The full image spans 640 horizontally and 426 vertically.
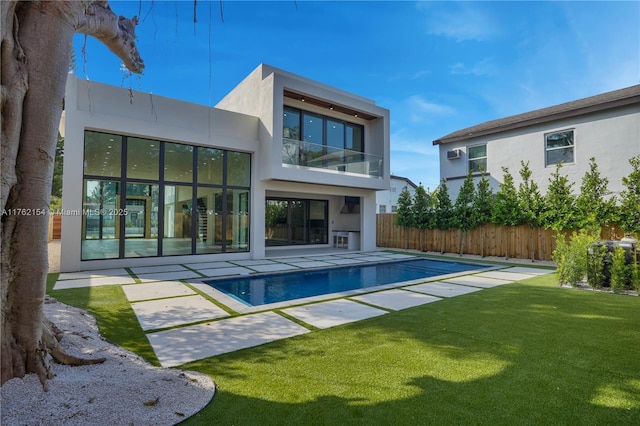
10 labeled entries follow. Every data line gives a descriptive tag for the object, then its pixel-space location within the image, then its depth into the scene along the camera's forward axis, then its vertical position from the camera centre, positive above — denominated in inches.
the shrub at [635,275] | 250.1 -42.3
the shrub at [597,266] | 267.3 -37.2
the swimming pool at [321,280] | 264.8 -60.8
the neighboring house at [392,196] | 1106.7 +97.3
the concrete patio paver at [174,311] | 177.6 -57.1
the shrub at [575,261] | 275.4 -33.8
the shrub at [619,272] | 254.1 -39.8
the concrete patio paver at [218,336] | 134.6 -57.0
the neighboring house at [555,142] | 430.0 +132.1
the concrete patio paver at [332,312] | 179.9 -57.3
